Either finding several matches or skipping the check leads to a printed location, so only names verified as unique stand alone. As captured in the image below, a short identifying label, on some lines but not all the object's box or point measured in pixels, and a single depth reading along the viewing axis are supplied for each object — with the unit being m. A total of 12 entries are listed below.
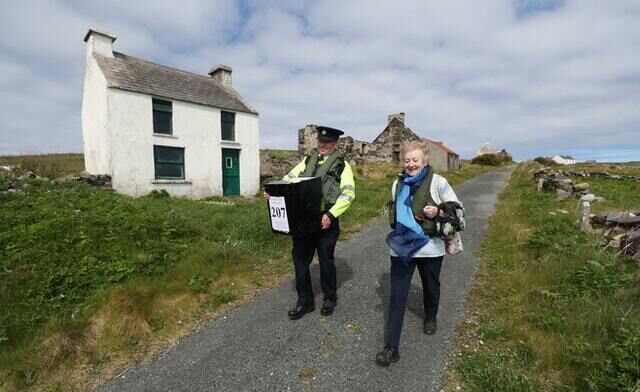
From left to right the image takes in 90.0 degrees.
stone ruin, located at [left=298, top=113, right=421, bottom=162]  34.50
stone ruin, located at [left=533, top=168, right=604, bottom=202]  11.02
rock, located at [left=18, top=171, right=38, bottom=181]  11.70
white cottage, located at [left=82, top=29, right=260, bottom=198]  14.32
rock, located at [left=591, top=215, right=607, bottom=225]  6.83
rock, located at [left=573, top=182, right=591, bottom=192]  13.48
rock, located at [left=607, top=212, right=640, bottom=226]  5.89
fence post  6.93
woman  3.15
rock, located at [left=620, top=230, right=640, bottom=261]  4.79
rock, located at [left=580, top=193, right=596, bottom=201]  10.42
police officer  3.86
